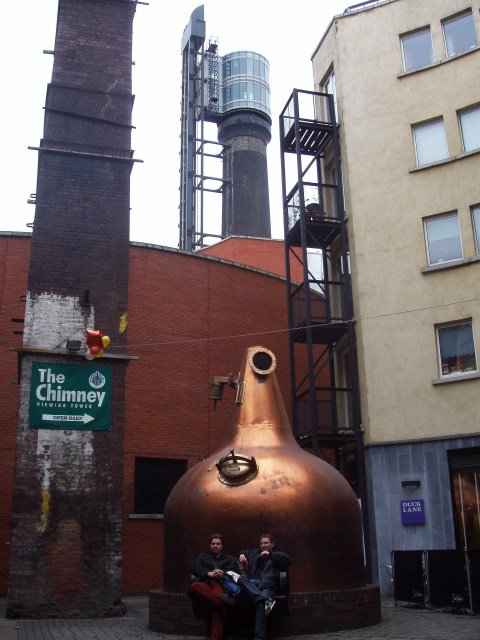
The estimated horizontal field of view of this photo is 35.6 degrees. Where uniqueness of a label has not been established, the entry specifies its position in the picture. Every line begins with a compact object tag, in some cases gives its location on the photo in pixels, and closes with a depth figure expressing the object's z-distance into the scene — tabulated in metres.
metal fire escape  20.64
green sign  14.29
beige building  18.05
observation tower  48.72
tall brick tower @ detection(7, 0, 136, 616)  13.68
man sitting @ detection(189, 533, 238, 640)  9.84
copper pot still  11.55
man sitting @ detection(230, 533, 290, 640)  9.79
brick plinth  11.09
